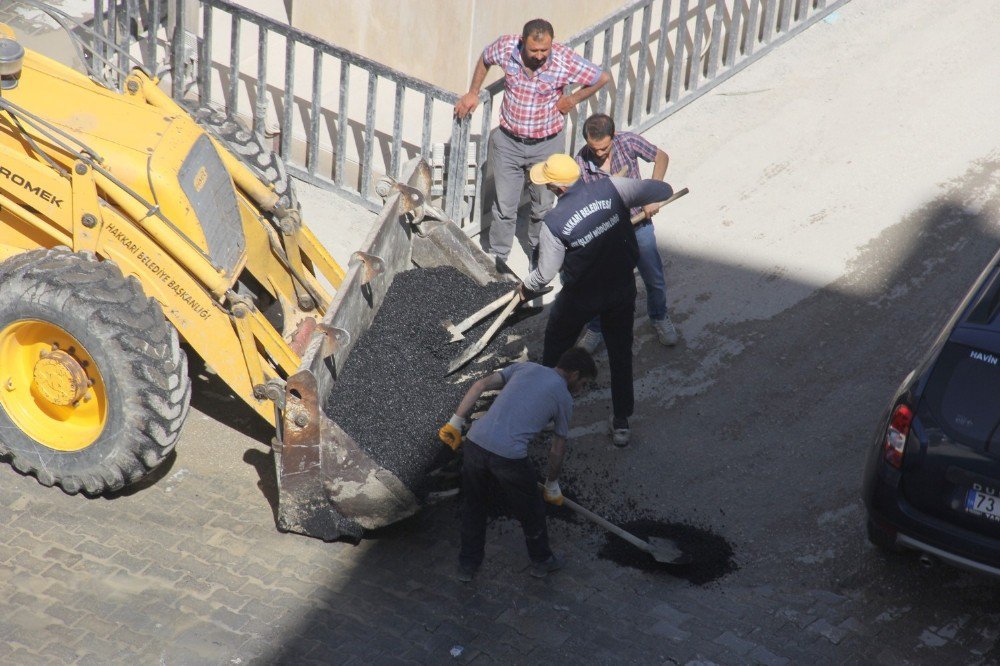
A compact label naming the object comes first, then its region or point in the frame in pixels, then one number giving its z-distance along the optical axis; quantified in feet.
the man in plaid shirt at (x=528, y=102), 60.44
